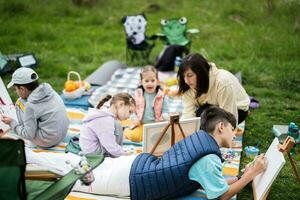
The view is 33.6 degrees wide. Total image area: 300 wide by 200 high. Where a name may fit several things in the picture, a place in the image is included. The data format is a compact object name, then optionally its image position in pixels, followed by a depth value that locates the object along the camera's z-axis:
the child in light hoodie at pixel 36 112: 4.79
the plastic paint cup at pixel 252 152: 5.07
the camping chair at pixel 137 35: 8.33
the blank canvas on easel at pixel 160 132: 4.40
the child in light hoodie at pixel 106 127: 4.57
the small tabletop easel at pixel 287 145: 3.70
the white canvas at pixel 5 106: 4.89
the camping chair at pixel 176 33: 8.35
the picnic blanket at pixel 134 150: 4.10
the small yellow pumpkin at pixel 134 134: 5.43
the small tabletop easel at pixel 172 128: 4.27
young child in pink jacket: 5.61
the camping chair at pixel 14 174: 3.08
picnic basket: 6.42
